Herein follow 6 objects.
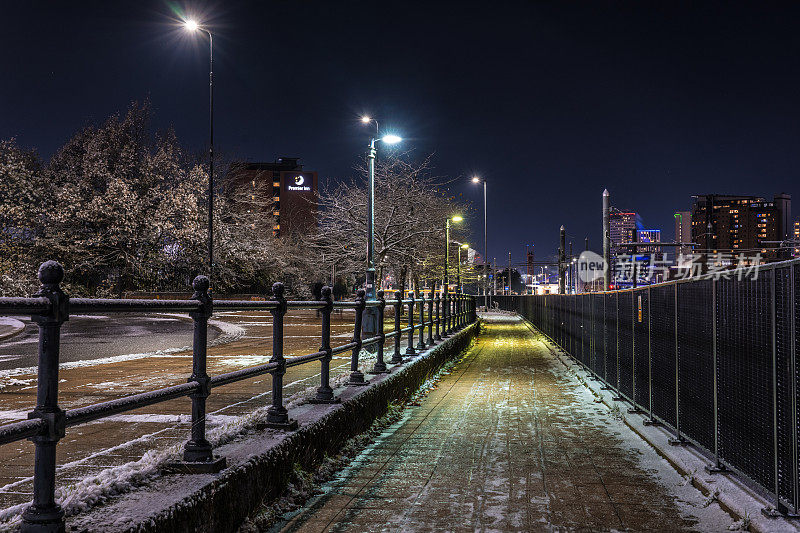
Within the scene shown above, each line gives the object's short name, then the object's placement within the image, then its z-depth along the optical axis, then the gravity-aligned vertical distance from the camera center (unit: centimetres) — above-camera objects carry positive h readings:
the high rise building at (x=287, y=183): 15875 +2588
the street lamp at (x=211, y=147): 2654 +575
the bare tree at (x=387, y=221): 3225 +338
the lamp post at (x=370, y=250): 1784 +105
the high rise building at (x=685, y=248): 6829 +473
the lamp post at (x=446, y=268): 3132 +103
